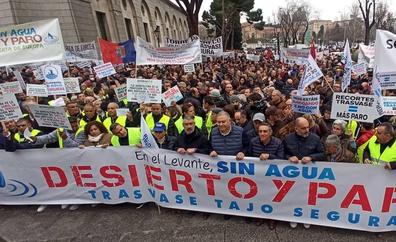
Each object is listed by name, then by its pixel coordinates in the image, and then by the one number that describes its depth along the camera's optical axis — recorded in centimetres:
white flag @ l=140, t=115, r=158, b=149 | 449
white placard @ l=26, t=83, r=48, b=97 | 713
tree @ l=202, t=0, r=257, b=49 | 3895
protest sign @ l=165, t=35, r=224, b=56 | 1277
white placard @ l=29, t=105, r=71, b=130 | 465
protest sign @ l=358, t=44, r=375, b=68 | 991
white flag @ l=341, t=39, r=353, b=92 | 644
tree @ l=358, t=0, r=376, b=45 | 3557
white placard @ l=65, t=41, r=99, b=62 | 1358
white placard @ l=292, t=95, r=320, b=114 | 495
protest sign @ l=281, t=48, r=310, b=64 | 1360
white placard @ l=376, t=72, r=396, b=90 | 587
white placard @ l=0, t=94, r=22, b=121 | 500
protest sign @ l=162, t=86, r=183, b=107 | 653
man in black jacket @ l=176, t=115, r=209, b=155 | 447
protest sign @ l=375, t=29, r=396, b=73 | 492
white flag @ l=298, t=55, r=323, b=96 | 597
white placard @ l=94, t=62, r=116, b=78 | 895
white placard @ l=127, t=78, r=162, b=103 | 574
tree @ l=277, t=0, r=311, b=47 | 5978
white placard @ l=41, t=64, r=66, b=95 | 712
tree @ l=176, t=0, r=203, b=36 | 2314
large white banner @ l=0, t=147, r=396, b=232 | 382
